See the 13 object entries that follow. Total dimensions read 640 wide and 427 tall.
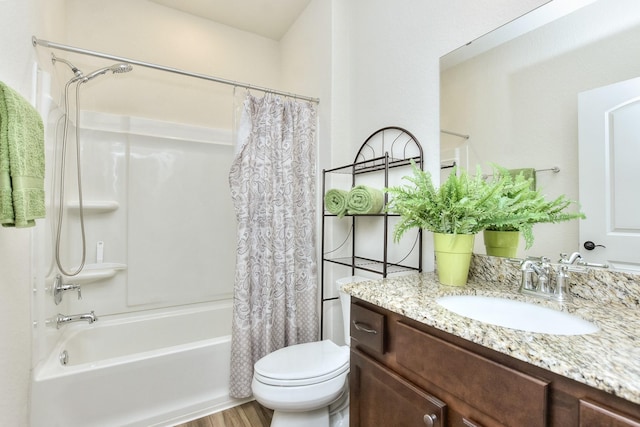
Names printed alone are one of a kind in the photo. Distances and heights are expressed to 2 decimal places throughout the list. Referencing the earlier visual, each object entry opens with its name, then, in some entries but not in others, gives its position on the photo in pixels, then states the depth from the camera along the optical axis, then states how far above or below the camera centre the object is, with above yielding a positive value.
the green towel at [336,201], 1.64 +0.08
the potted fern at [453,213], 0.98 +0.01
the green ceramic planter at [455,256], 1.03 -0.15
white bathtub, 1.34 -0.88
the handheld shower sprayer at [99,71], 1.58 +0.81
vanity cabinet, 0.50 -0.38
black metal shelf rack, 1.49 +0.27
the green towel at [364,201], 1.50 +0.08
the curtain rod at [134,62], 1.36 +0.83
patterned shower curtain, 1.68 -0.10
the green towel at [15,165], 0.83 +0.15
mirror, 0.88 +0.47
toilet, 1.25 -0.76
